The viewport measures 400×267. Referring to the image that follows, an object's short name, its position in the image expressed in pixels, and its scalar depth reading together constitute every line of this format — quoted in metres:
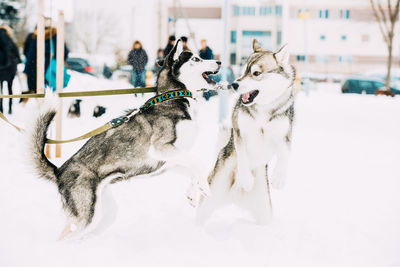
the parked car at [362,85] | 13.63
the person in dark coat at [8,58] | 6.86
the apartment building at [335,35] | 21.38
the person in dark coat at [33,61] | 5.74
